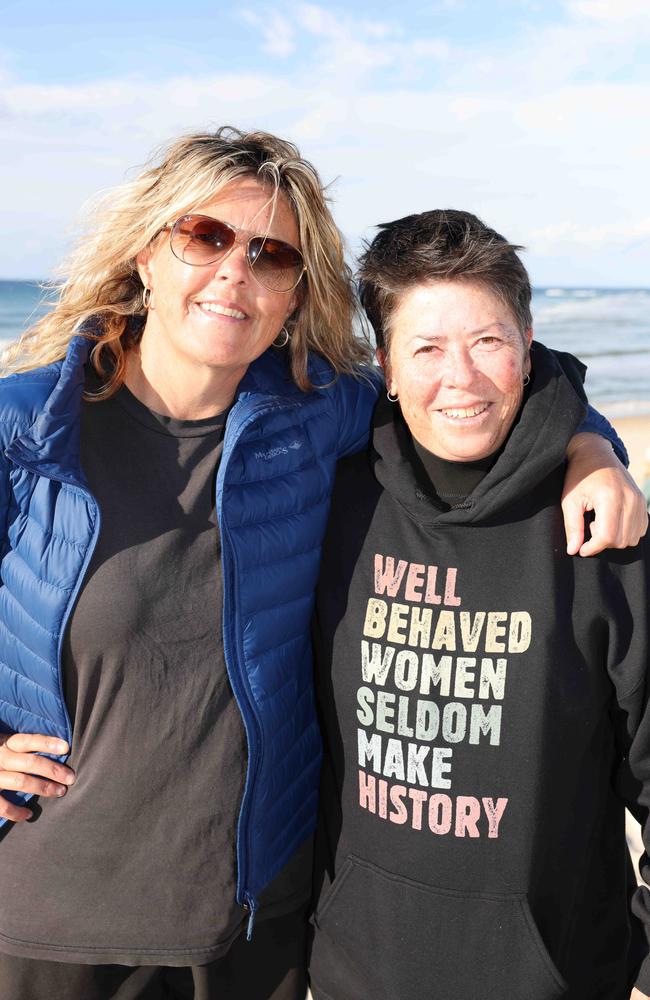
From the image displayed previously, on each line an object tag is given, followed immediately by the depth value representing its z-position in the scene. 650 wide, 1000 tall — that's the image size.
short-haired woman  2.17
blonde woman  2.20
